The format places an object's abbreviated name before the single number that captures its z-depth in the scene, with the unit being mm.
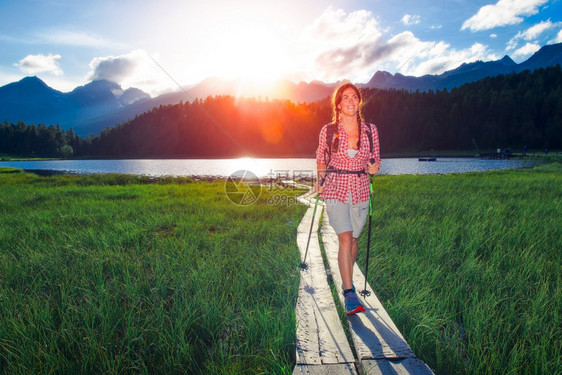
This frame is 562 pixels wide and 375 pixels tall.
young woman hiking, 3527
